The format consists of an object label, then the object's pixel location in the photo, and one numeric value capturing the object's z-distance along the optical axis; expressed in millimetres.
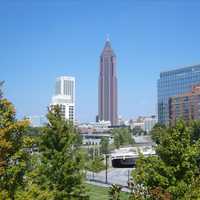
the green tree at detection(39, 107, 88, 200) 27062
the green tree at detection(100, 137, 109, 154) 134475
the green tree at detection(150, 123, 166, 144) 22847
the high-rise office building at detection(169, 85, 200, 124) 189500
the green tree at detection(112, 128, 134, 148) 167450
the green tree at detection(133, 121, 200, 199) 20708
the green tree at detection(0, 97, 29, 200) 18219
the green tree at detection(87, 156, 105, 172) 84762
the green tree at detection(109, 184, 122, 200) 21362
